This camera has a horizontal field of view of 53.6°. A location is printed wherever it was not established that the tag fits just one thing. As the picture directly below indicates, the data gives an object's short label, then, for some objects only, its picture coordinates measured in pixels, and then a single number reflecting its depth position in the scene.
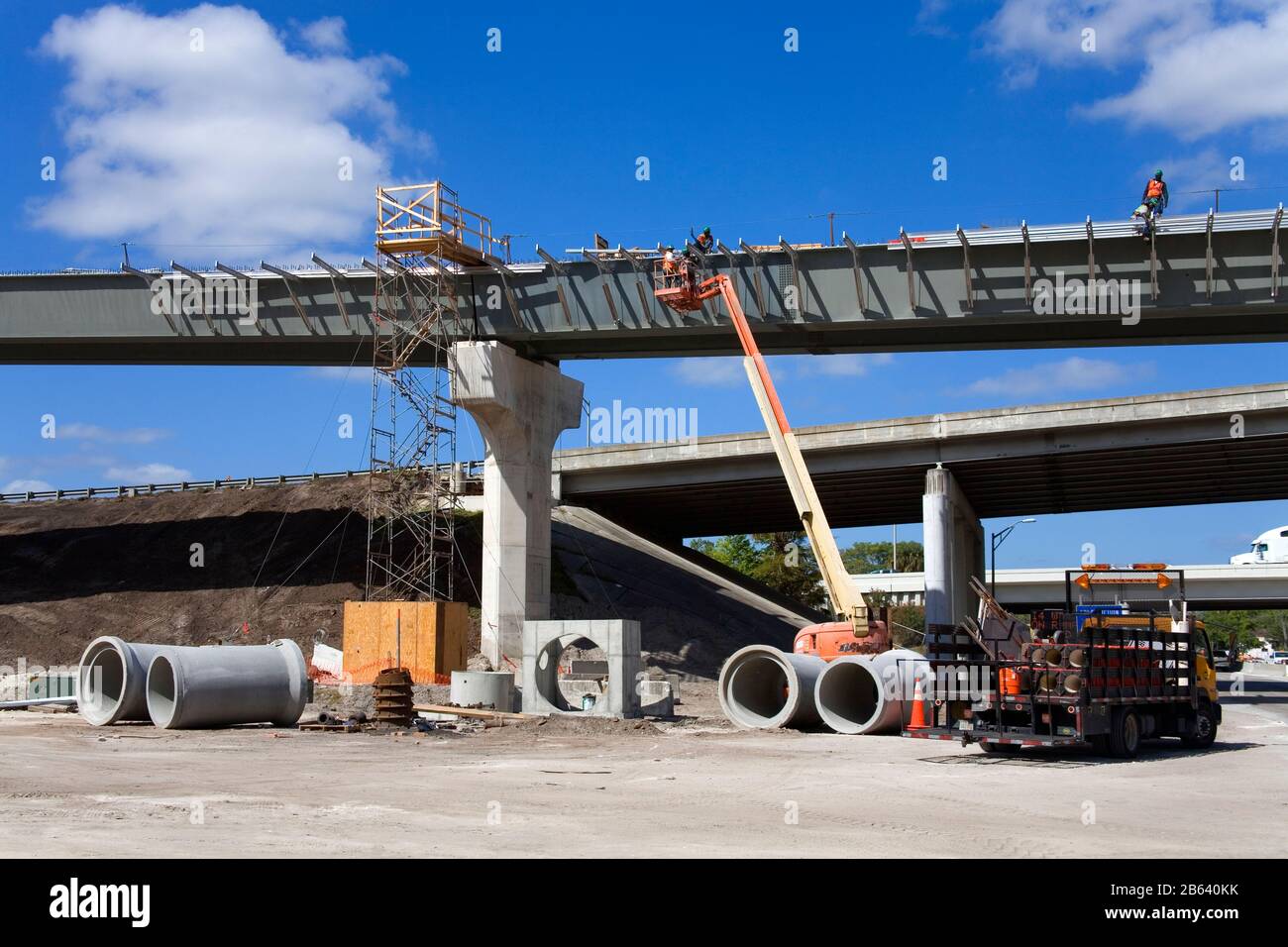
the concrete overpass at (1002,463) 46.78
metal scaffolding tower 40.50
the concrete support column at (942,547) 49.59
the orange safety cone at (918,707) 22.43
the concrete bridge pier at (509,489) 40.75
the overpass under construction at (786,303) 34.88
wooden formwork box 38.09
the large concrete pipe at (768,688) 28.30
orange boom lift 31.30
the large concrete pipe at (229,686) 25.53
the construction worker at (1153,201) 34.31
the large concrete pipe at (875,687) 27.19
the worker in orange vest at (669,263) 37.81
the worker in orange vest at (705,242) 38.22
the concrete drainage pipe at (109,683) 25.98
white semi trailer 130.62
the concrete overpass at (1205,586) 70.88
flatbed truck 20.53
